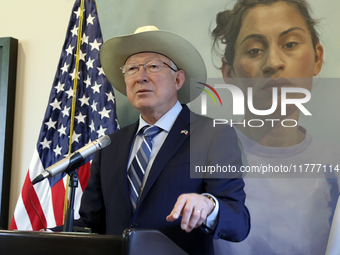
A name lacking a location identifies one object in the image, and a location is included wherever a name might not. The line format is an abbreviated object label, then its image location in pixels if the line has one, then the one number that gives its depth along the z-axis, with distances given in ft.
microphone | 3.85
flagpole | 7.31
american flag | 7.30
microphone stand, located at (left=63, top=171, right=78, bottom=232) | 3.92
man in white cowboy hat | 4.96
